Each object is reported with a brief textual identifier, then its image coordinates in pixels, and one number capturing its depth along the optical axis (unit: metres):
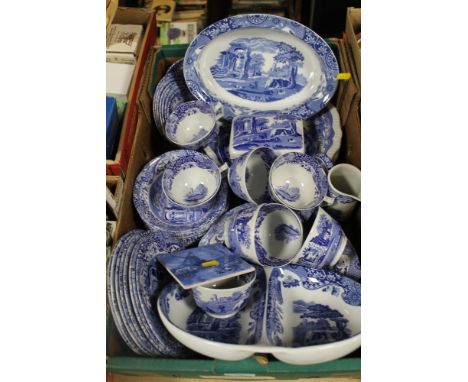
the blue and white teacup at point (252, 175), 1.02
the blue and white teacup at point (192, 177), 1.07
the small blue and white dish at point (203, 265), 0.82
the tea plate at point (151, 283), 0.82
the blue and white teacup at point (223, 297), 0.83
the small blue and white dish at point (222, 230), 0.96
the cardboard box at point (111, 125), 1.10
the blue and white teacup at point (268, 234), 0.92
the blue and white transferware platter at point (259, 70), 1.19
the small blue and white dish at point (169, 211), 1.02
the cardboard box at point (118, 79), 1.21
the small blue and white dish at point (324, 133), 1.19
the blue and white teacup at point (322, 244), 0.92
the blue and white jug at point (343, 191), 1.02
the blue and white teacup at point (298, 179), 1.05
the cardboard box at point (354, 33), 1.24
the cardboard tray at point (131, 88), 1.05
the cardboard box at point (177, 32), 1.72
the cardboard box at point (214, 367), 0.77
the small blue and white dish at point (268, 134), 1.11
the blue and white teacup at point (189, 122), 1.19
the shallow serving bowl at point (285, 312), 0.88
